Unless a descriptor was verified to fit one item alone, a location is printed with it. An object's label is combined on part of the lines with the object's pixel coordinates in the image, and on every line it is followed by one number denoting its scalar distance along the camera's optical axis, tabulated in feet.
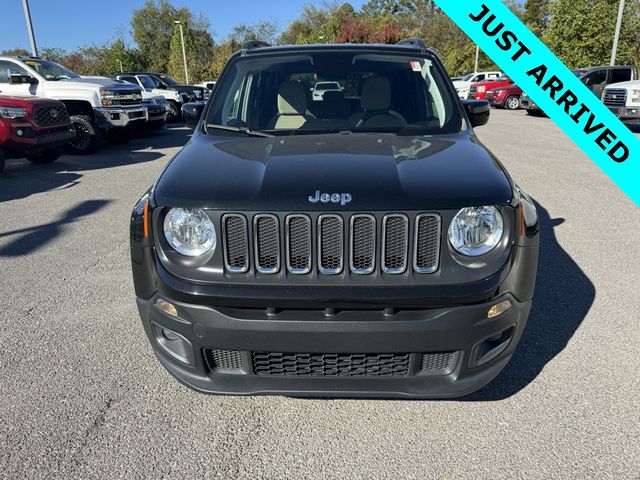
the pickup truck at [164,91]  55.67
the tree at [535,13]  175.73
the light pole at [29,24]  51.24
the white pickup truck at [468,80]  88.48
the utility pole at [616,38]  71.16
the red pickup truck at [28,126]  27.14
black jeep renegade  6.77
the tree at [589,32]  81.92
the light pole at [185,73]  134.62
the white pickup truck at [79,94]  34.27
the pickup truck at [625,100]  43.65
